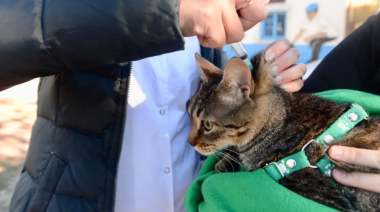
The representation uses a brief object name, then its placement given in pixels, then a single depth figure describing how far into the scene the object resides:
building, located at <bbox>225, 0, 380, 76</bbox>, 4.90
